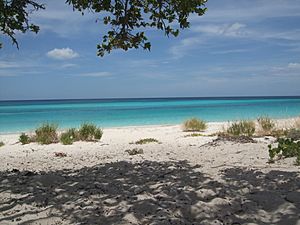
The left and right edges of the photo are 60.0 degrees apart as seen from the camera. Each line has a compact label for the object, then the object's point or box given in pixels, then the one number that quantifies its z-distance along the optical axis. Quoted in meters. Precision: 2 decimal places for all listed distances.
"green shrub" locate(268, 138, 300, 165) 5.09
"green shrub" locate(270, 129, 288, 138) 9.45
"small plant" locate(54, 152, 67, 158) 7.11
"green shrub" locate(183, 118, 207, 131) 13.60
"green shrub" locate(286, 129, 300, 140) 8.10
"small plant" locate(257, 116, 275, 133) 10.53
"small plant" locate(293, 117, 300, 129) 11.49
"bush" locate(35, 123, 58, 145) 9.59
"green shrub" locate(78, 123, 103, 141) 10.30
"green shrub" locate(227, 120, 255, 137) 10.10
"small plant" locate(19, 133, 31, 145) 9.80
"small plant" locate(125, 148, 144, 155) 6.81
